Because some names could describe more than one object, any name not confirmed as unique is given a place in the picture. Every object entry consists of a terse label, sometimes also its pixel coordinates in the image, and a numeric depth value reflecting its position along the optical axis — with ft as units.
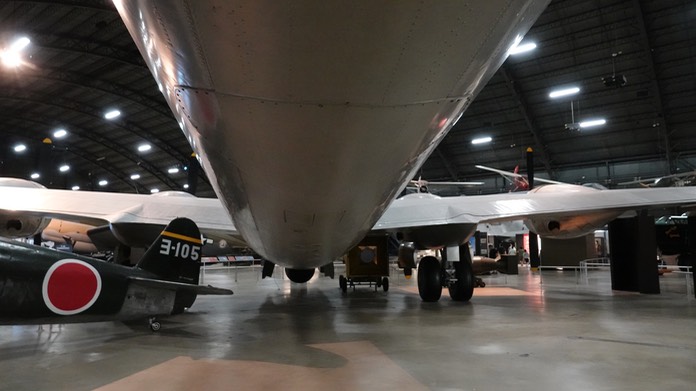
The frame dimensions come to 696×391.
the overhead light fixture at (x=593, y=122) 92.99
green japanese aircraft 15.43
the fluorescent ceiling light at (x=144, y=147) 138.83
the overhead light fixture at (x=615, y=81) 69.82
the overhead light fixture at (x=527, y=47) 76.30
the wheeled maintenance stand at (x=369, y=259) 38.09
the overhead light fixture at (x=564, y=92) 85.25
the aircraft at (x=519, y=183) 77.71
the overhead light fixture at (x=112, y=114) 115.31
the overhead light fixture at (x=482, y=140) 106.55
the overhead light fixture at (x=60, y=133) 134.58
